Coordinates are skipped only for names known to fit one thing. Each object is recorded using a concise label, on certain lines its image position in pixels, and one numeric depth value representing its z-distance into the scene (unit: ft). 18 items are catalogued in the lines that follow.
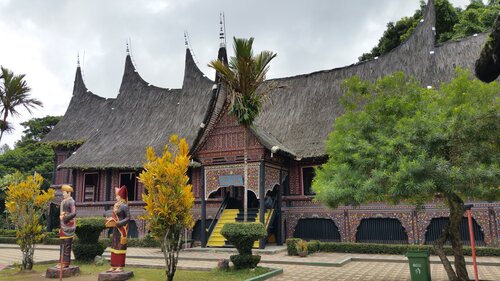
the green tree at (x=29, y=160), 117.39
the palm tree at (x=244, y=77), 42.60
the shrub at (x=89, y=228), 40.27
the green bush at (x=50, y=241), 72.06
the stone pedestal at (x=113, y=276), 29.58
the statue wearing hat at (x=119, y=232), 30.83
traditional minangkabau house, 52.90
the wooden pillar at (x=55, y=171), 85.40
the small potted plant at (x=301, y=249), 45.58
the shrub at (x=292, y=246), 46.16
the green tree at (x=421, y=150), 24.41
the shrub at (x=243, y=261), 34.50
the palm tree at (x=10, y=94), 72.23
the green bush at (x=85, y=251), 40.47
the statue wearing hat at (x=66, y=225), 33.63
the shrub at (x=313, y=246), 48.65
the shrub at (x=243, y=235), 34.68
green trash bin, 27.53
